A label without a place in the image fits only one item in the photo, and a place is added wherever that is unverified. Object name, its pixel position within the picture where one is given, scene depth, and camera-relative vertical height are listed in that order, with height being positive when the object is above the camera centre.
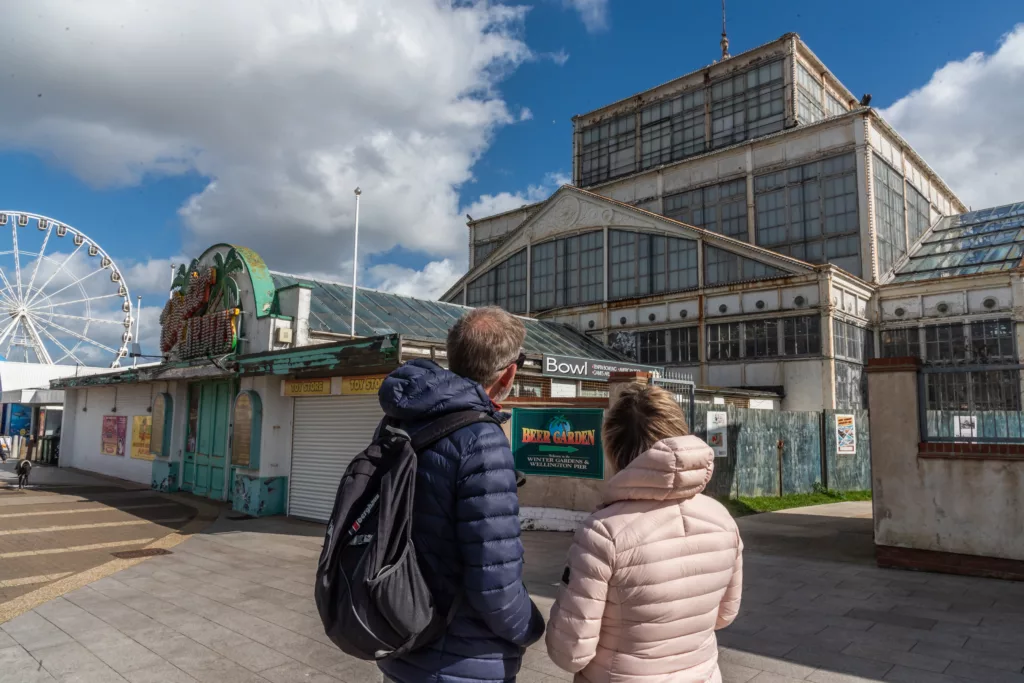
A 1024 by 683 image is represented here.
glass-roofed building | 21.06 +6.54
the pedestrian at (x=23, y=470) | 19.05 -1.79
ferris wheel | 37.06 +5.94
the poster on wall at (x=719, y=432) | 13.52 -0.27
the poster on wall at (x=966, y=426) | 8.38 -0.04
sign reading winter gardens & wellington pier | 11.59 -0.47
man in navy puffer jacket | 2.11 -0.41
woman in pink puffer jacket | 2.12 -0.52
